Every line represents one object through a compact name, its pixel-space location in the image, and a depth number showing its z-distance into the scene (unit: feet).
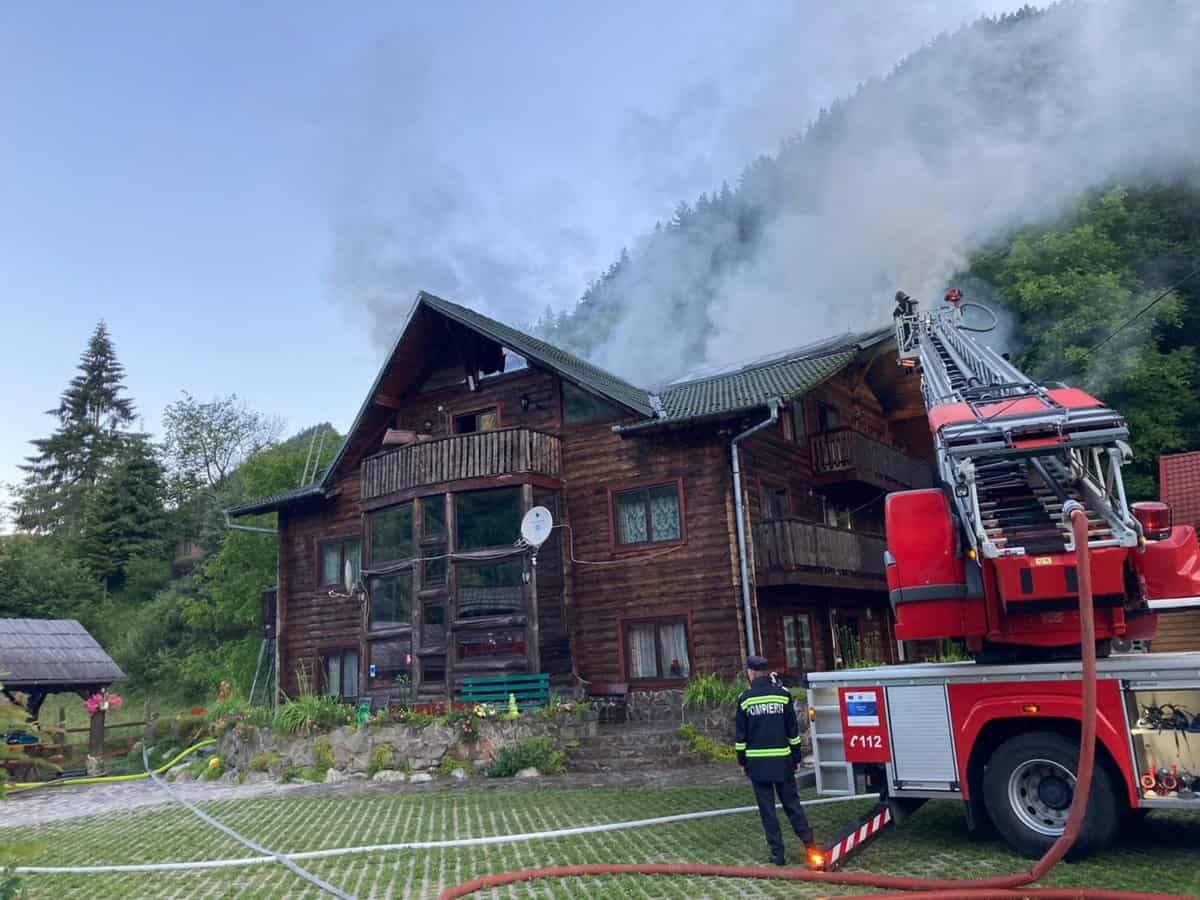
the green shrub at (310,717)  61.67
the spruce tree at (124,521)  170.71
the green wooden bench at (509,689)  61.46
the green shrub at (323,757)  59.30
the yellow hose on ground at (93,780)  68.85
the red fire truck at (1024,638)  24.53
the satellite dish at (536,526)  64.61
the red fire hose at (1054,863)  20.89
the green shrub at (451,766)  55.83
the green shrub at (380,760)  57.62
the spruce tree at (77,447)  196.34
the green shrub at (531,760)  54.49
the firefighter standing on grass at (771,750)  26.78
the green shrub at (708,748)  52.90
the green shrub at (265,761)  61.46
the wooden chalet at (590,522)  65.46
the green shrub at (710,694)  56.65
